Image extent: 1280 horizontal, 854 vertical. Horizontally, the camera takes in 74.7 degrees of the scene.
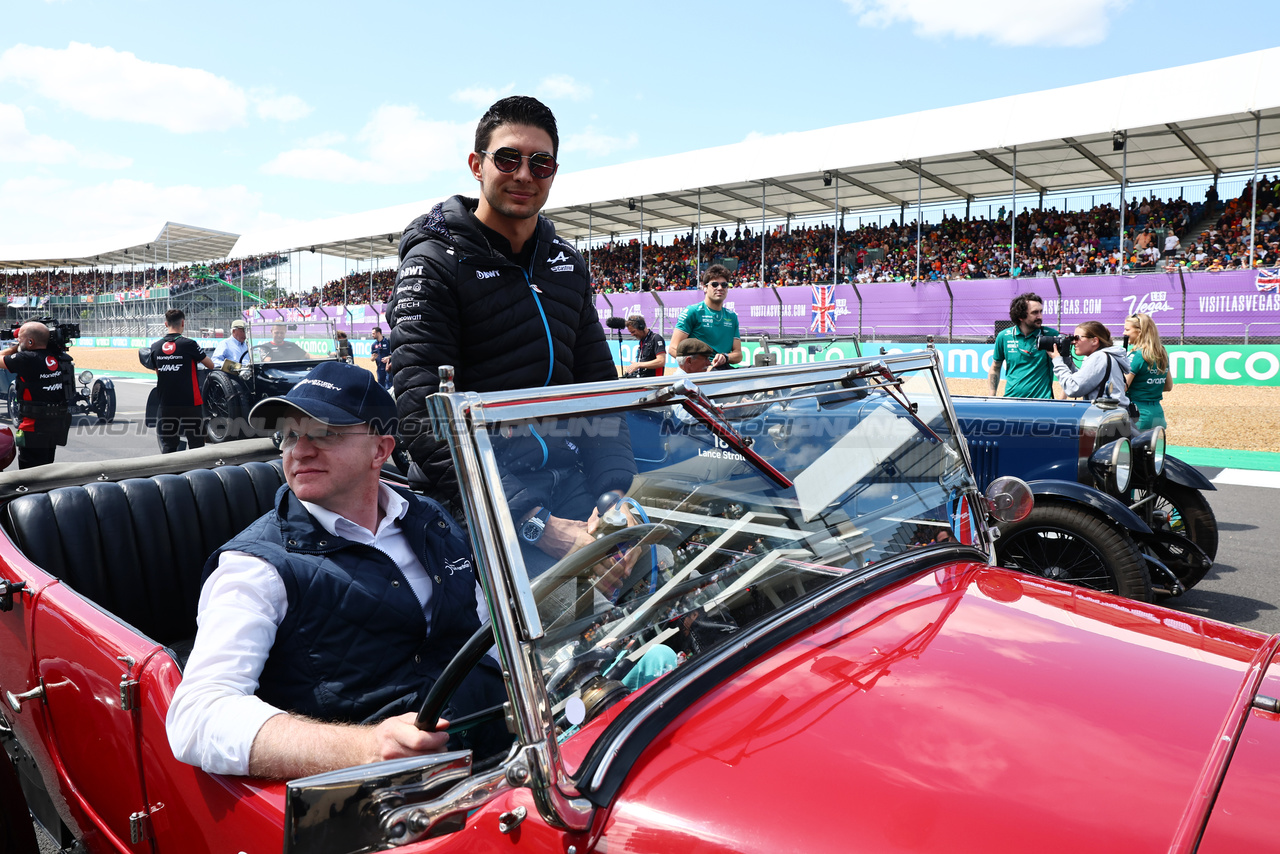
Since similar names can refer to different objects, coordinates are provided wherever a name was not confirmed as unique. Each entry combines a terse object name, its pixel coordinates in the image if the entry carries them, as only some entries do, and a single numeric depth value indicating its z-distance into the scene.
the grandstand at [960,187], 16.23
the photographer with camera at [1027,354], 6.48
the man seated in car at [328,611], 1.47
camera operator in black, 7.79
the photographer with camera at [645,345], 9.30
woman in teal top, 6.80
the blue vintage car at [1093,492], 4.02
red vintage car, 1.08
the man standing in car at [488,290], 2.17
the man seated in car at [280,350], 11.80
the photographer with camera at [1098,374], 6.39
